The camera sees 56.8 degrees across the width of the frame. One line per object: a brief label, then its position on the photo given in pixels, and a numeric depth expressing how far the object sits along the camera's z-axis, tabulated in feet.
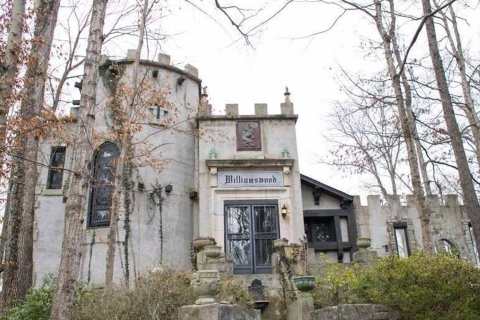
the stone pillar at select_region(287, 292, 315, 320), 26.35
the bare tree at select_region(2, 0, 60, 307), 31.50
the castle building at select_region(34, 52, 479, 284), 48.44
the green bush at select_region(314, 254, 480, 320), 23.36
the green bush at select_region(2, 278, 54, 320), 27.99
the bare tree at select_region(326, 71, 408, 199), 39.14
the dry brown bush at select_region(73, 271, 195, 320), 24.50
